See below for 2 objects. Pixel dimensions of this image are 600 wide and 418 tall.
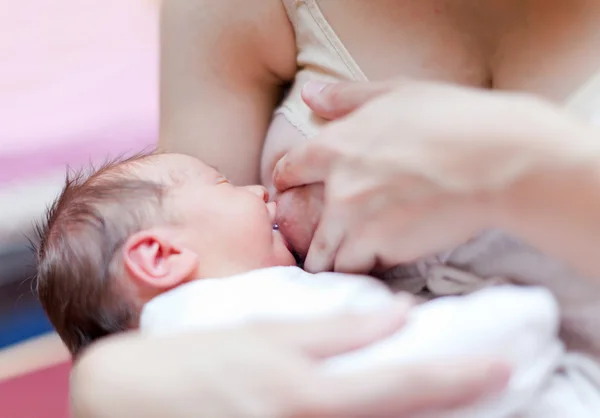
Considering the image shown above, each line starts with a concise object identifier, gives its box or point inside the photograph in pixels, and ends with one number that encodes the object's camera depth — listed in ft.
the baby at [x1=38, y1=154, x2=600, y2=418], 1.94
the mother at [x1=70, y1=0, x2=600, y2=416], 1.81
